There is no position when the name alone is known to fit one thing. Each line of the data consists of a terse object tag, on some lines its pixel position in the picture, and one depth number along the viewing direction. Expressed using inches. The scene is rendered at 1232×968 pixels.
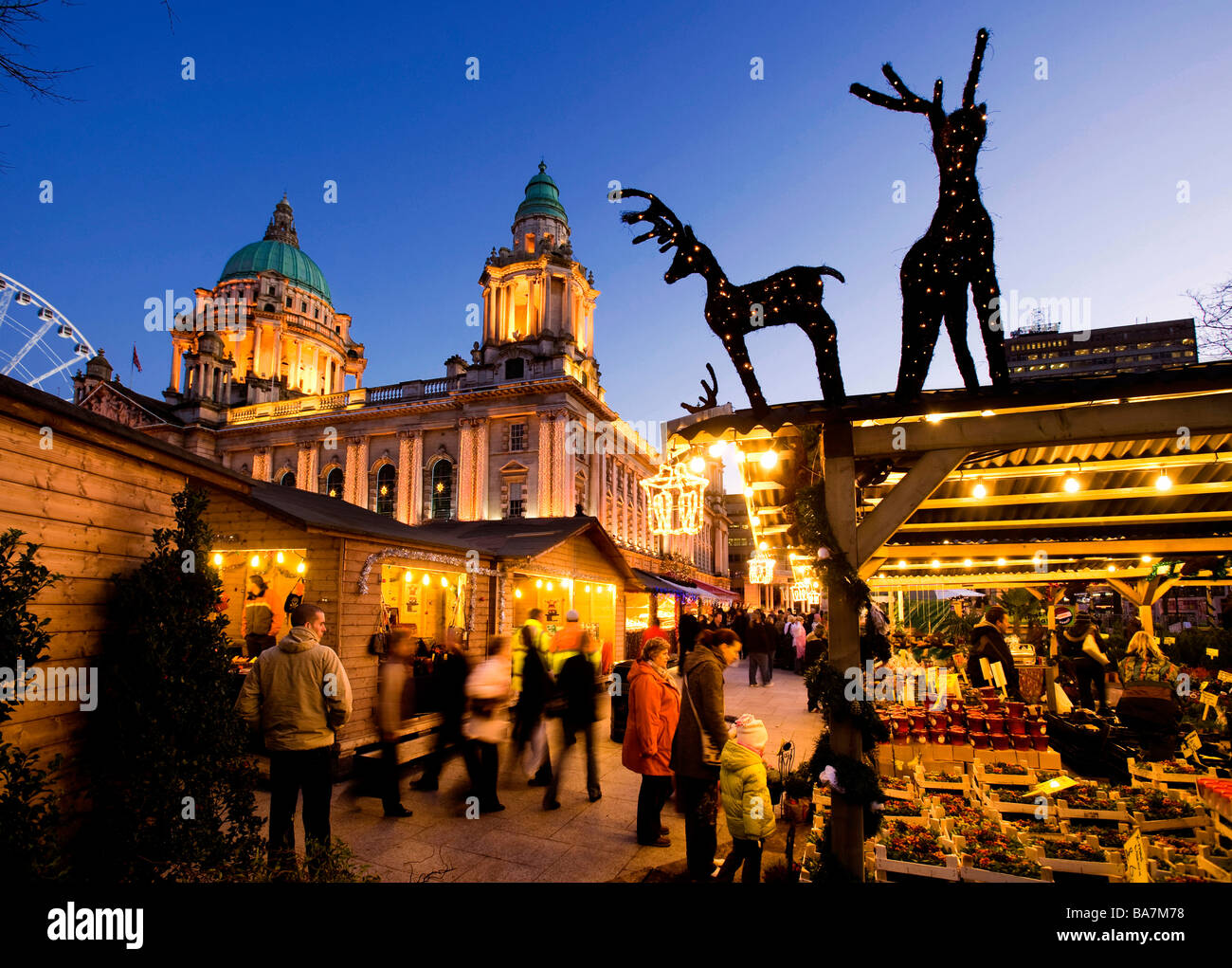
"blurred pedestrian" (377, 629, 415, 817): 253.1
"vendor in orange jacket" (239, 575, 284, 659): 453.1
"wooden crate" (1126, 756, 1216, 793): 232.1
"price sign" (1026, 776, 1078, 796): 212.7
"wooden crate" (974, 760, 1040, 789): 233.5
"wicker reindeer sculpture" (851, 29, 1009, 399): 157.6
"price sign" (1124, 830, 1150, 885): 165.6
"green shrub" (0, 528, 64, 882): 119.6
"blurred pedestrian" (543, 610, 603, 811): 277.4
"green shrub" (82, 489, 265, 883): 154.8
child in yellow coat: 159.2
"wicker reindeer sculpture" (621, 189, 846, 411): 178.7
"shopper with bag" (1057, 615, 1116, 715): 413.1
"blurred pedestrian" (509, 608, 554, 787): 269.7
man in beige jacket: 179.9
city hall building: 1397.6
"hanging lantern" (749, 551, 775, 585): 871.1
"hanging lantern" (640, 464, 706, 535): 457.7
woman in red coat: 220.4
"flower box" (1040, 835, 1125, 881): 164.1
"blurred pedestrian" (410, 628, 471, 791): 261.9
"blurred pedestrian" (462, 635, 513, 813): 252.2
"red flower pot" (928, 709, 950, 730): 270.5
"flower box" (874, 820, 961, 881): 162.7
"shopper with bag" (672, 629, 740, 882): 186.7
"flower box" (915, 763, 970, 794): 234.4
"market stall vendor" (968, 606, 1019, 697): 366.6
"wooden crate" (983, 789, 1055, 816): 205.6
